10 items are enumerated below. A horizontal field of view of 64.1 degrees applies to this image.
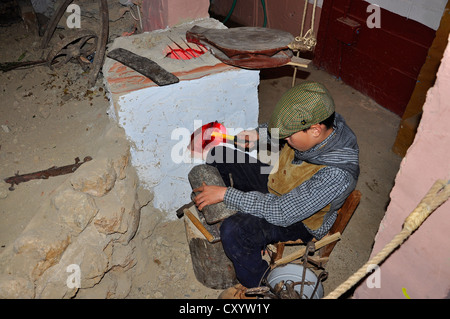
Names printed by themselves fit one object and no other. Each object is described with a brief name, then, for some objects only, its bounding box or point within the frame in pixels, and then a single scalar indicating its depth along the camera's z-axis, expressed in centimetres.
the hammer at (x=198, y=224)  248
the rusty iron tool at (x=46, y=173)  255
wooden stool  223
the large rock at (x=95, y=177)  235
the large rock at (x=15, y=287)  191
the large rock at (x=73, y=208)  223
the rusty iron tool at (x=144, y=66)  261
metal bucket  244
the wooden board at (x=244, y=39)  279
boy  215
